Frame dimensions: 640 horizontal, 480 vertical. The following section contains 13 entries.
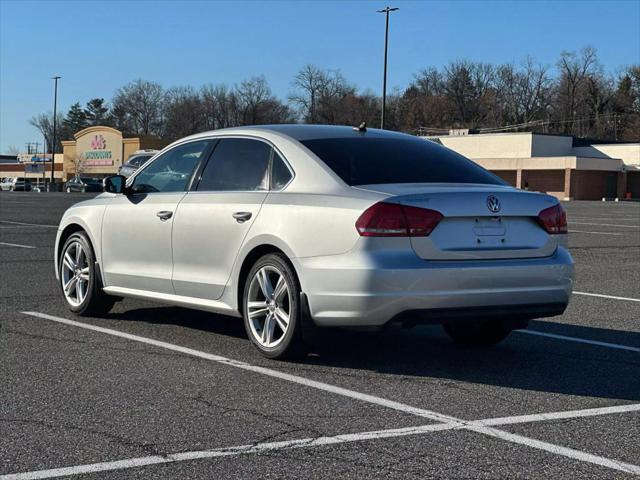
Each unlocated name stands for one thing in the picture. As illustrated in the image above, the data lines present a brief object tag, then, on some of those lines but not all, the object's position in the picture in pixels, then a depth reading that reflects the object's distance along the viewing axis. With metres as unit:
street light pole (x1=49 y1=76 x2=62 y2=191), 85.04
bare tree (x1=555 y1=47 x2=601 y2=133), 125.75
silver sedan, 5.94
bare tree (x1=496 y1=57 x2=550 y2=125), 129.62
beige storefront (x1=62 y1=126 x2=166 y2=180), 91.06
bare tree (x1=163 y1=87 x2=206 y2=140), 127.26
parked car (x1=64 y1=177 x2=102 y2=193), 70.47
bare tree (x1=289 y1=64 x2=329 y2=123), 114.20
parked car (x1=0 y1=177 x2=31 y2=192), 95.31
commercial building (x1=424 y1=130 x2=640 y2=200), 76.75
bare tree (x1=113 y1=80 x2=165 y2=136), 137.25
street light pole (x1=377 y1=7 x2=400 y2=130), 46.94
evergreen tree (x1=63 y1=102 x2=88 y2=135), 160.75
